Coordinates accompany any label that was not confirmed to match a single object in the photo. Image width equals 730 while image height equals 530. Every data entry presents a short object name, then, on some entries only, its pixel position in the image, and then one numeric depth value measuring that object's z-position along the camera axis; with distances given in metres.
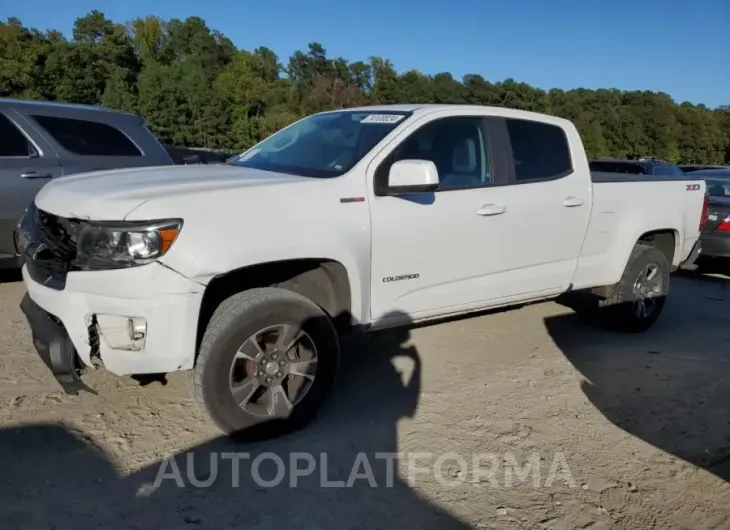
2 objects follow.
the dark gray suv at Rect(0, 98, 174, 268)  5.75
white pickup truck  3.16
